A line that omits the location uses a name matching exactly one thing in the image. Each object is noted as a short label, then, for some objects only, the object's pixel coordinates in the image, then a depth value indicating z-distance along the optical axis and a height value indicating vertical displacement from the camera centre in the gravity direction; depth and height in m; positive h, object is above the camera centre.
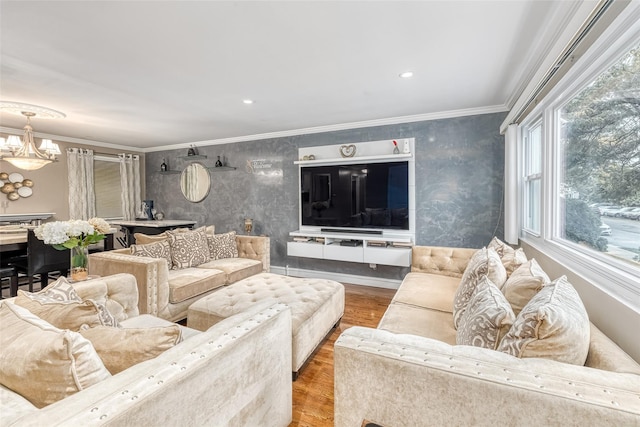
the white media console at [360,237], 3.54 -0.40
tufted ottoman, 1.97 -0.76
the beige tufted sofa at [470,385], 0.74 -0.52
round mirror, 5.38 +0.54
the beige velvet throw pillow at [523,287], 1.32 -0.39
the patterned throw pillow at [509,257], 1.90 -0.37
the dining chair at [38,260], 3.09 -0.56
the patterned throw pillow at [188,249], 3.18 -0.46
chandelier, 3.13 +0.76
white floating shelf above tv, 3.67 +0.67
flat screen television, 3.73 +0.17
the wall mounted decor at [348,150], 4.00 +0.82
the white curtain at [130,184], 5.63 +0.53
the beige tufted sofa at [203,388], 0.68 -0.53
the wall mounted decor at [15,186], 4.22 +0.40
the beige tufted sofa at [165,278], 2.38 -0.68
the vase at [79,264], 2.05 -0.39
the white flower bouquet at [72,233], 1.92 -0.15
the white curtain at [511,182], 2.81 +0.24
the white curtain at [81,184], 4.88 +0.48
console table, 4.92 -0.28
